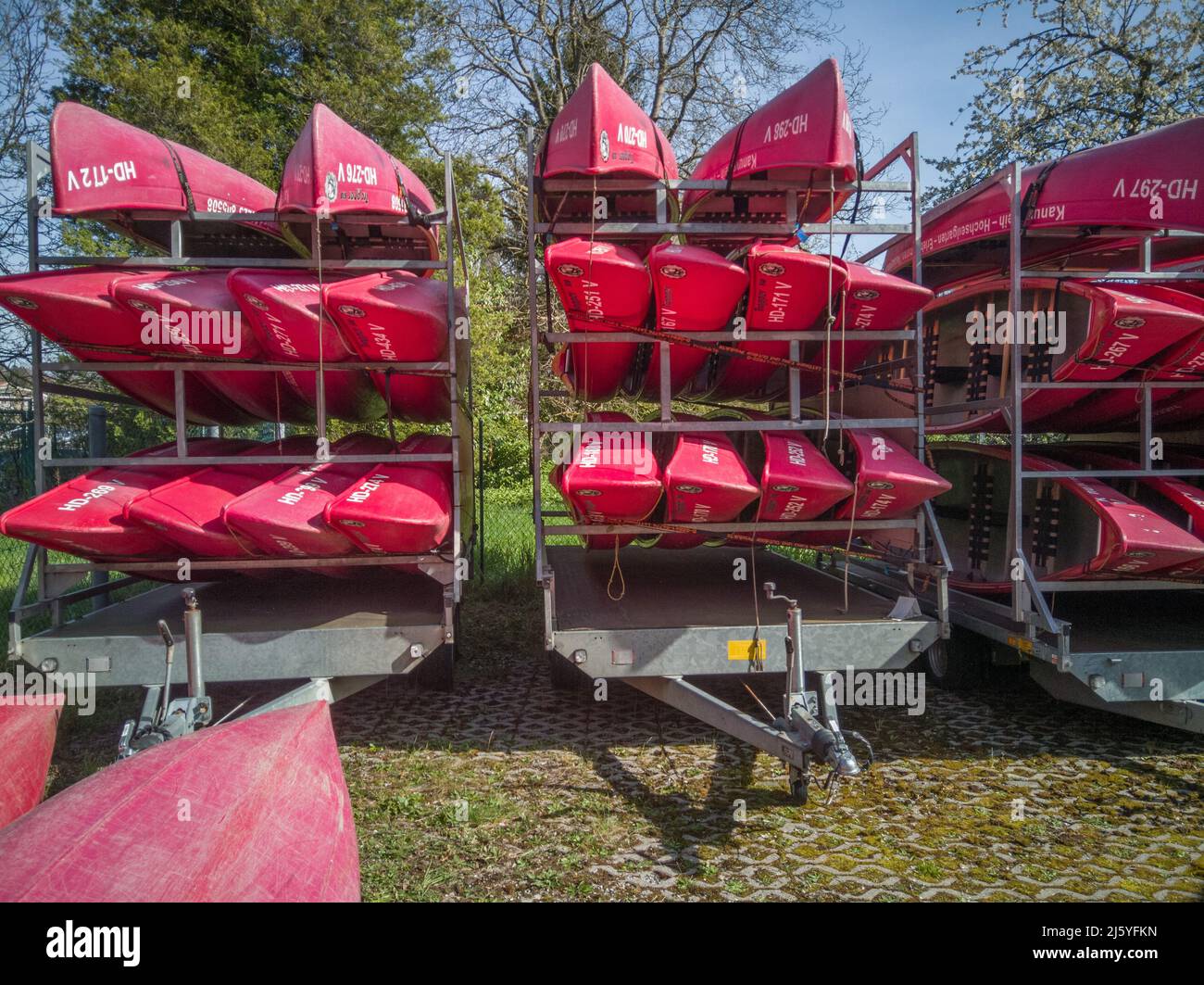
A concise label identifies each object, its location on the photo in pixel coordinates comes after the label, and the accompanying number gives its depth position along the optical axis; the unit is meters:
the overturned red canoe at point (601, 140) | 4.40
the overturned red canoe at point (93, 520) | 4.09
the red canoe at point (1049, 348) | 4.47
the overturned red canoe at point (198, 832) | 2.30
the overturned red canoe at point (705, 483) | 4.26
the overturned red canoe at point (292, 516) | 4.10
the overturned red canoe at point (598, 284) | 4.27
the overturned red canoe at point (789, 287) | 4.36
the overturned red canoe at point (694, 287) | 4.32
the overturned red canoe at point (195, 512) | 4.11
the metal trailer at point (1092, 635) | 4.23
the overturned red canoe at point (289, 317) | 4.25
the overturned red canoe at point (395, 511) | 4.13
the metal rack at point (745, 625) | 3.87
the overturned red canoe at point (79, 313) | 4.27
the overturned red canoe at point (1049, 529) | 4.29
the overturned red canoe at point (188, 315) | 4.29
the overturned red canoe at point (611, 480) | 4.22
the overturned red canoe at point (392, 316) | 4.29
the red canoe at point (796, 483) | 4.37
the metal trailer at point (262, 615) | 4.10
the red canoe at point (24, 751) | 3.37
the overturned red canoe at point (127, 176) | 4.45
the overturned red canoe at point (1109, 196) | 4.63
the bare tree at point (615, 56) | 18.94
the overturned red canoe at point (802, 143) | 4.40
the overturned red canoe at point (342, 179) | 4.40
